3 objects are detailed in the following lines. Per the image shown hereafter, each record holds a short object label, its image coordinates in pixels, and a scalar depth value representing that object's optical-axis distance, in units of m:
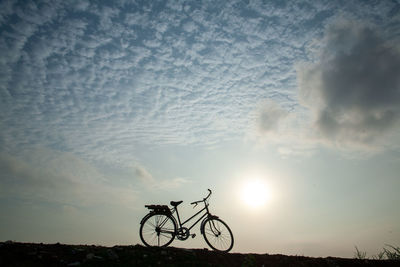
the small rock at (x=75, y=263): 5.50
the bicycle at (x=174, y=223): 8.32
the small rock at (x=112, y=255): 6.06
